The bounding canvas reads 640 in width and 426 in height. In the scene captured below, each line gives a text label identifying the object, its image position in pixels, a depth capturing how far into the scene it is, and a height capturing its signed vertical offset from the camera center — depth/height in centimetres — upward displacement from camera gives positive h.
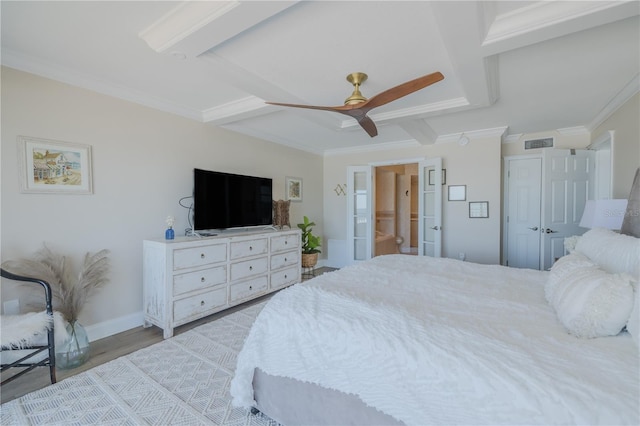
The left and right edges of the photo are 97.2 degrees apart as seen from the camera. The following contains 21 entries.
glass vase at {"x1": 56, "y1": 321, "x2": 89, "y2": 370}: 225 -116
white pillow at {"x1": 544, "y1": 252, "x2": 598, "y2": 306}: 148 -38
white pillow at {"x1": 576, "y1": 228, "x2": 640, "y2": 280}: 135 -28
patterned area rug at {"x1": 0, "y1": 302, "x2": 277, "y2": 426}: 170 -127
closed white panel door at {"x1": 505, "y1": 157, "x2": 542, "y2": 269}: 433 -17
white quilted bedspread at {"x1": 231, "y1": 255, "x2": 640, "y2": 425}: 92 -60
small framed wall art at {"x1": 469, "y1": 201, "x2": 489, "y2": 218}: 435 -11
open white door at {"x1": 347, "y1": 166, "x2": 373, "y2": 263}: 534 -17
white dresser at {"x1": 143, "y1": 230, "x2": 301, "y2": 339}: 276 -78
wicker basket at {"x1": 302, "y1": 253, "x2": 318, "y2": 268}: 487 -98
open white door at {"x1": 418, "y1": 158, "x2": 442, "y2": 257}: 448 -10
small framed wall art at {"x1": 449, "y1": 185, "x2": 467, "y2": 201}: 452 +16
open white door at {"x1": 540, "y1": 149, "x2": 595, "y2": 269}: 407 +13
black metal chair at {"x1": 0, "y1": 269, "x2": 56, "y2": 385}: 183 -93
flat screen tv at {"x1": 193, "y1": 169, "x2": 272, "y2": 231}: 329 +5
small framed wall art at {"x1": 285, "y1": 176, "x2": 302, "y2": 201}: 502 +28
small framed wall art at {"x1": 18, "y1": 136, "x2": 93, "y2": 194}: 232 +35
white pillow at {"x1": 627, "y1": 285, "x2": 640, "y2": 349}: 104 -45
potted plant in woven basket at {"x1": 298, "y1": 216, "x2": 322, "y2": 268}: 488 -75
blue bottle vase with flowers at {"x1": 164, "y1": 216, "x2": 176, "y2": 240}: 300 -28
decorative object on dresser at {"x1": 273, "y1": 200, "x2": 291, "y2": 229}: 461 -15
